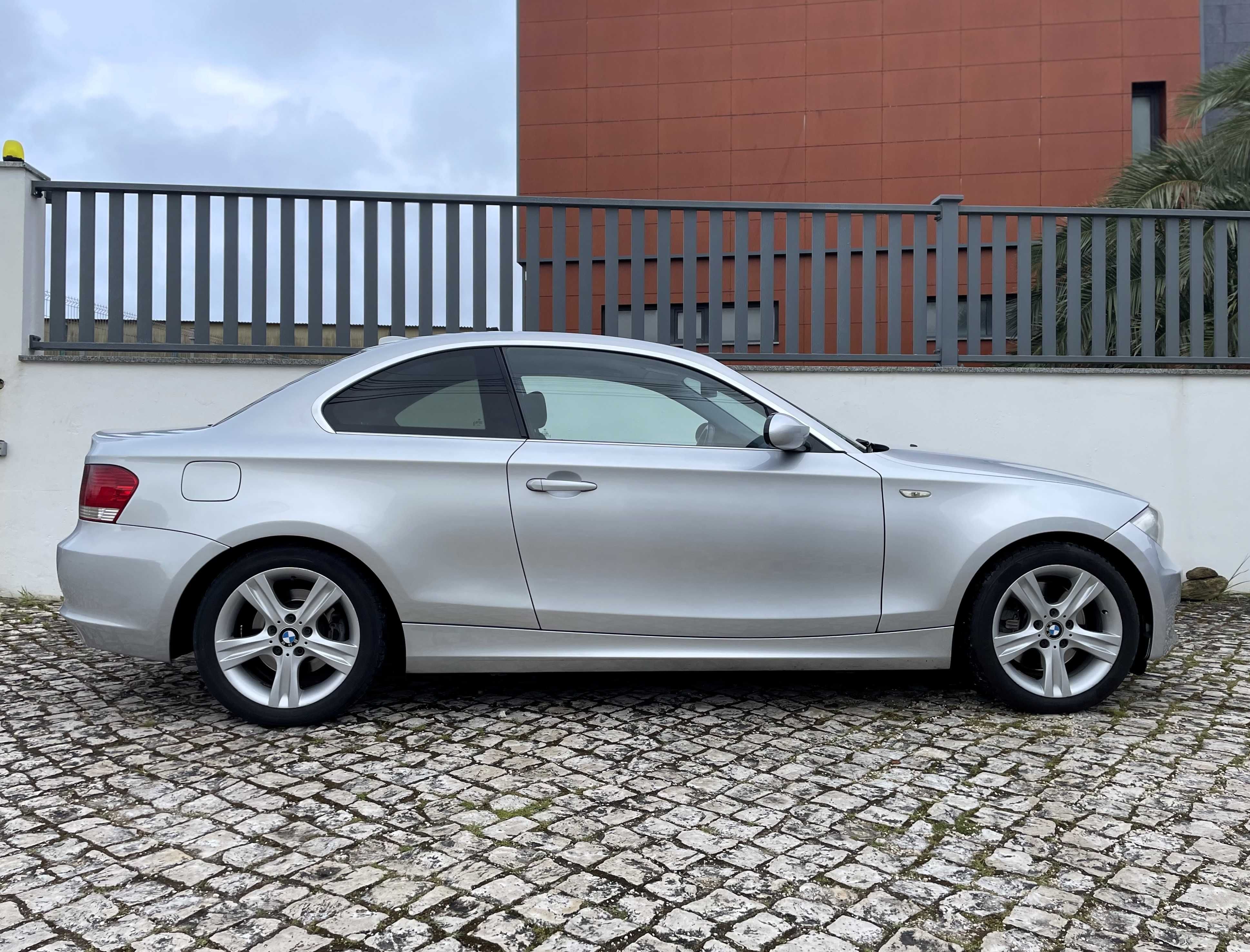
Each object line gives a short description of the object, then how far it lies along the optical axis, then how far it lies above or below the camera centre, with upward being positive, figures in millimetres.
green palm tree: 7465 +3958
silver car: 3807 -211
